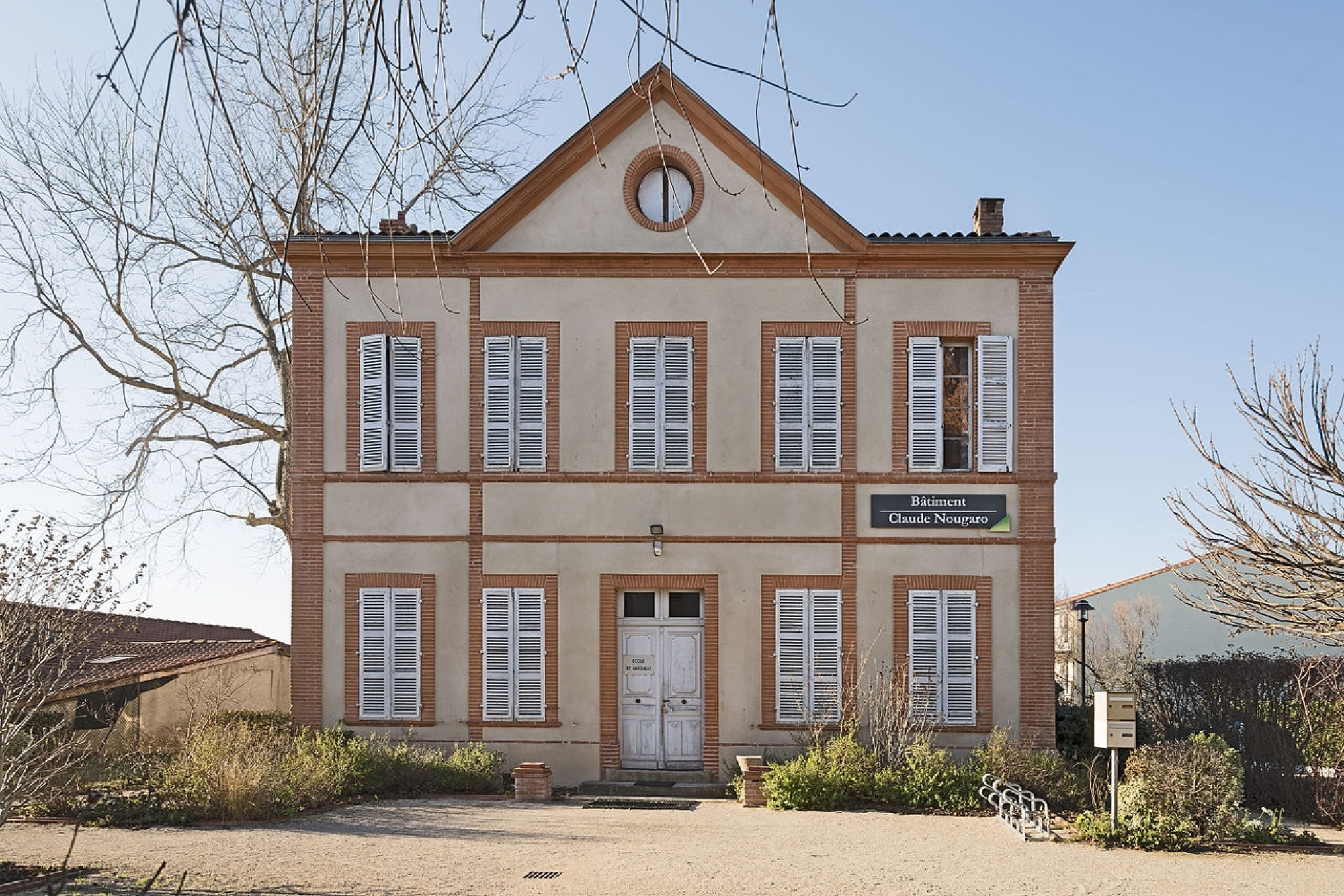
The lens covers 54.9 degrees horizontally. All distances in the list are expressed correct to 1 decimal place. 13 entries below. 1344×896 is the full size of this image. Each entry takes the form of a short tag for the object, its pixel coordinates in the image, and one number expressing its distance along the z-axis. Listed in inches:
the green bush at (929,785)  562.3
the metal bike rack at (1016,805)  501.4
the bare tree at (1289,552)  375.6
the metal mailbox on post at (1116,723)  494.0
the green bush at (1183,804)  474.6
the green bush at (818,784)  566.6
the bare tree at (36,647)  398.9
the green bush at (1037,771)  573.3
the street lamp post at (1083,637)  770.4
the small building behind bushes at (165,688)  773.9
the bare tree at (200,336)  867.4
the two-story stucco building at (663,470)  653.9
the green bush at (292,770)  507.5
